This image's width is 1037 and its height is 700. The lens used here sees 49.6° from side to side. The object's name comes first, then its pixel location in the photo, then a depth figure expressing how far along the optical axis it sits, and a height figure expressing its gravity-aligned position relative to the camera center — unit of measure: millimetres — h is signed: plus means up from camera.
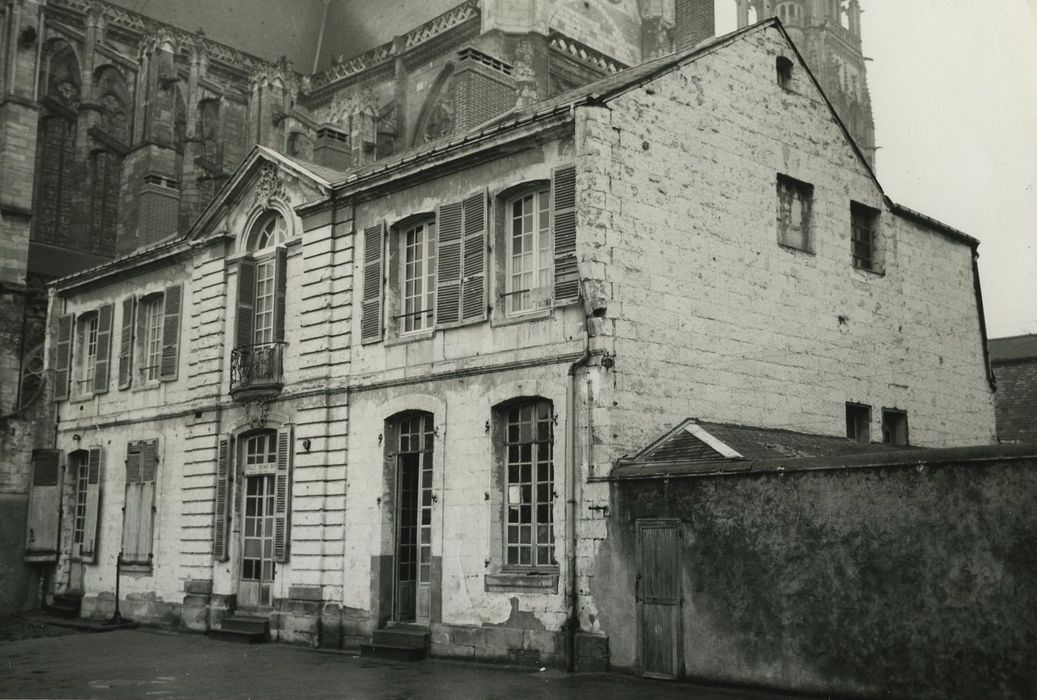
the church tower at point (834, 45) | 58000 +26734
